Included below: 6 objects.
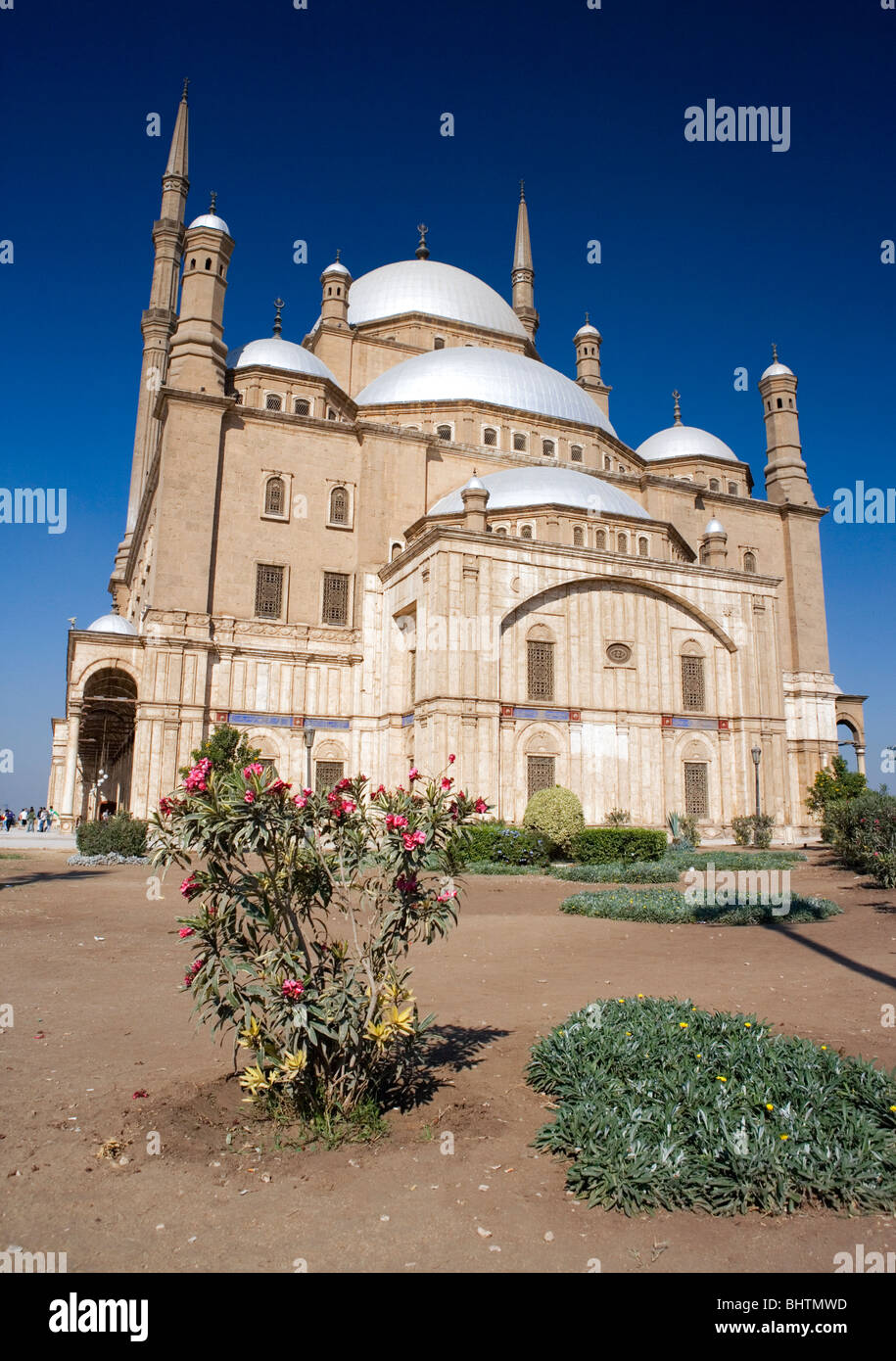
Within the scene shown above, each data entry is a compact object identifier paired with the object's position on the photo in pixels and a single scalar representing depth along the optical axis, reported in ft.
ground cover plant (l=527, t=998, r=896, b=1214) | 13.15
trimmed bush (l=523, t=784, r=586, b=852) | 73.56
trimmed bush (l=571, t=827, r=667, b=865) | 70.85
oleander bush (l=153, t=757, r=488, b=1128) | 15.47
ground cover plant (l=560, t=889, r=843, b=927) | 42.60
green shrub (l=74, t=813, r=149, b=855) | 73.61
